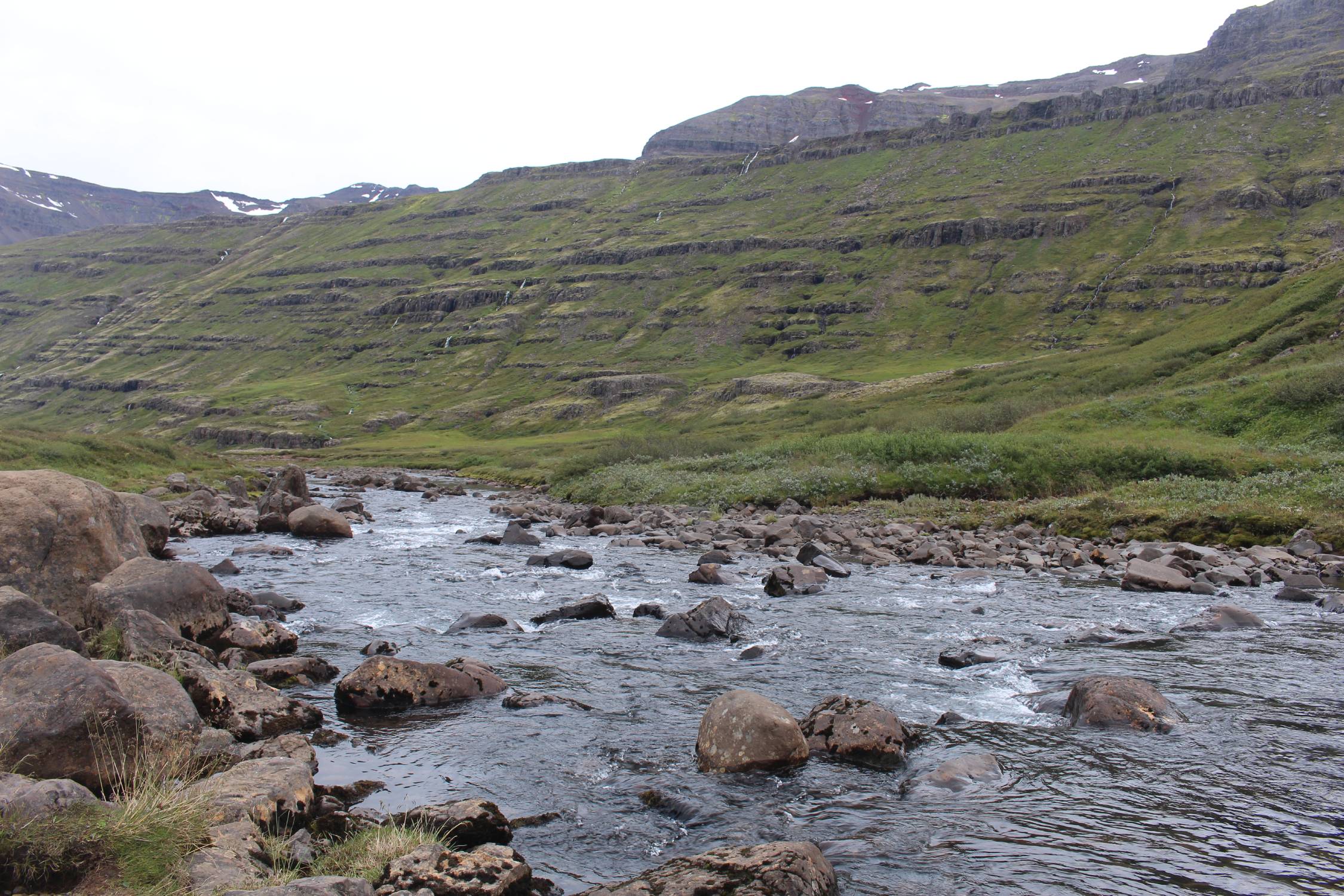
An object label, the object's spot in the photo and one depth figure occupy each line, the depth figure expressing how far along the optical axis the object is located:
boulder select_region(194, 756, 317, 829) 8.22
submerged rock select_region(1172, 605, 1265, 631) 17.86
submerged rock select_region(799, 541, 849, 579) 26.08
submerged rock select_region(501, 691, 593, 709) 14.06
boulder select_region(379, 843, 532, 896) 7.46
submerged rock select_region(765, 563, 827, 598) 23.59
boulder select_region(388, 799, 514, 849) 8.70
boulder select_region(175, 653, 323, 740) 11.64
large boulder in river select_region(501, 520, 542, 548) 35.72
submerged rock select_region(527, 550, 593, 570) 29.53
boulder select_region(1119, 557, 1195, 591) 22.47
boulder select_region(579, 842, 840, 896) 7.57
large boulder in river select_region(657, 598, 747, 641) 18.64
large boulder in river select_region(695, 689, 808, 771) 11.22
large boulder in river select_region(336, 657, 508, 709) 13.73
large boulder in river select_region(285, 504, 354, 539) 37.41
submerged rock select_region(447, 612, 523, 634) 20.05
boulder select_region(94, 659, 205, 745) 9.75
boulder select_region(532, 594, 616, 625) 21.05
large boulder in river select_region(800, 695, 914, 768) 11.46
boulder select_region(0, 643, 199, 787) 8.23
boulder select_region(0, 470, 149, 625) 14.51
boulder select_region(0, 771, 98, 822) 6.57
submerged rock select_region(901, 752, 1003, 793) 10.59
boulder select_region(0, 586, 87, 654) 11.27
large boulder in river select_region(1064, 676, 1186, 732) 12.24
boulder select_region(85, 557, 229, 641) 14.82
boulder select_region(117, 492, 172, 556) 24.64
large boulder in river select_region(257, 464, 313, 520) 40.16
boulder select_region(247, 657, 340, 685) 14.90
